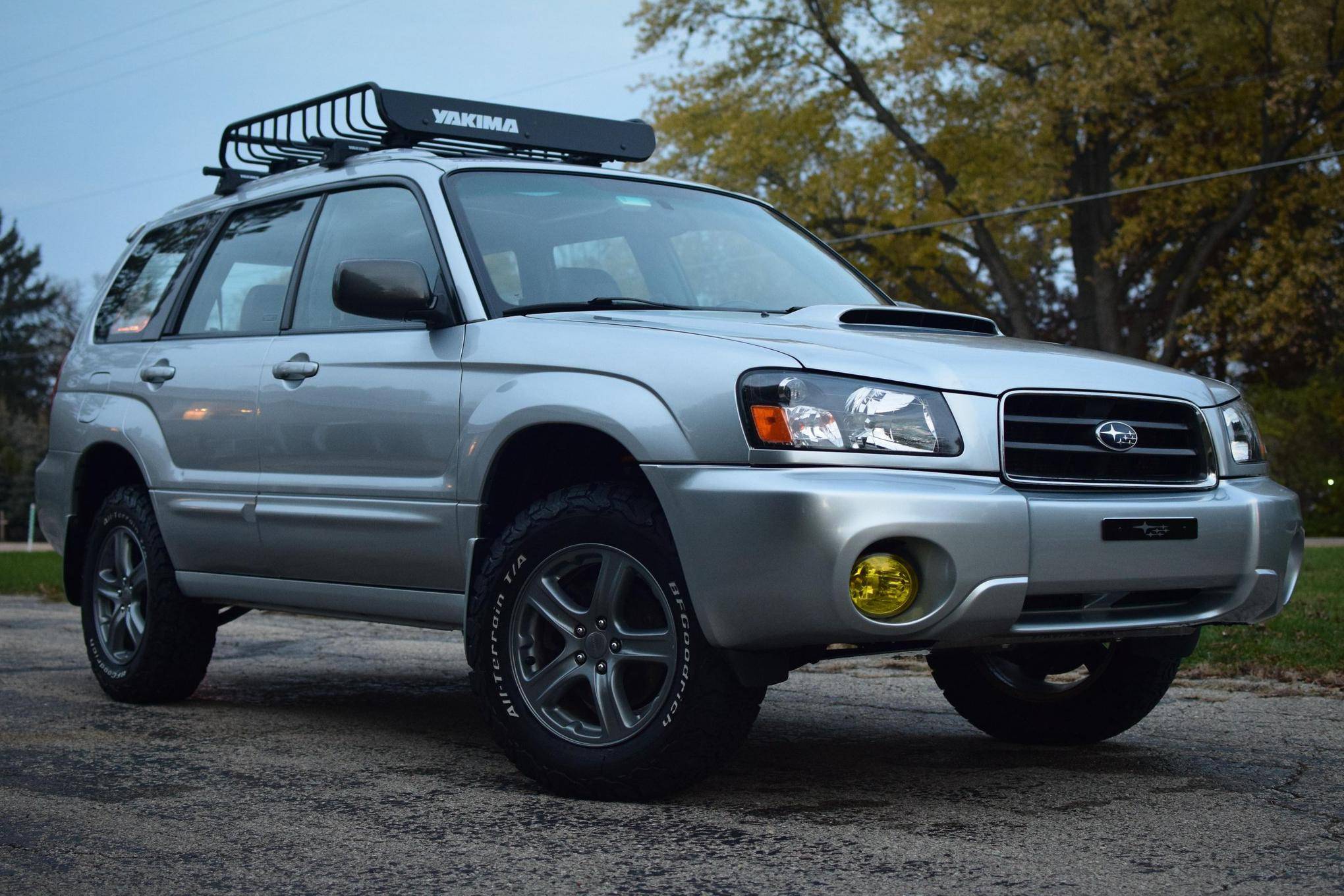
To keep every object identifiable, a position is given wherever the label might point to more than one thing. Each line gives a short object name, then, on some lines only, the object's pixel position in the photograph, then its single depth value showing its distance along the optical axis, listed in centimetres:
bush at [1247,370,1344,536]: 2695
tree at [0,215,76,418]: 8025
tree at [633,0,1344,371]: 2566
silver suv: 381
